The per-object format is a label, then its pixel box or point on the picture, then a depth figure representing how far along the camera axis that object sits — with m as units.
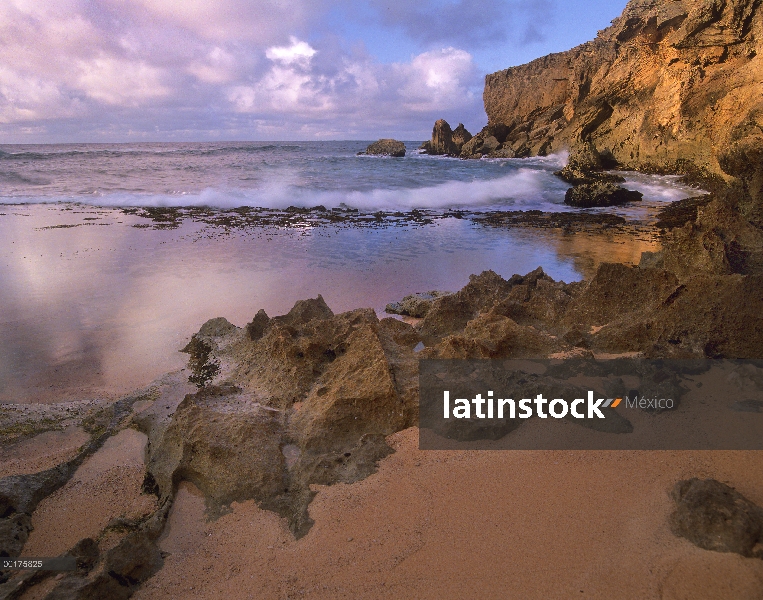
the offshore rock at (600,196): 15.06
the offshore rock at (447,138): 47.78
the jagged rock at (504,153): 38.98
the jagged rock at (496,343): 2.90
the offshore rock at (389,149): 47.38
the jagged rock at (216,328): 4.25
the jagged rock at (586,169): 20.94
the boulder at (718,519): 1.52
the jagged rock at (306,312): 4.02
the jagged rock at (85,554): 1.78
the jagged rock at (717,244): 3.64
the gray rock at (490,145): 42.25
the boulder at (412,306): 5.04
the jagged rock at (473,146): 42.81
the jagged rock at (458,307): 4.13
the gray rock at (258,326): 3.83
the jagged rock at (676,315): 2.78
